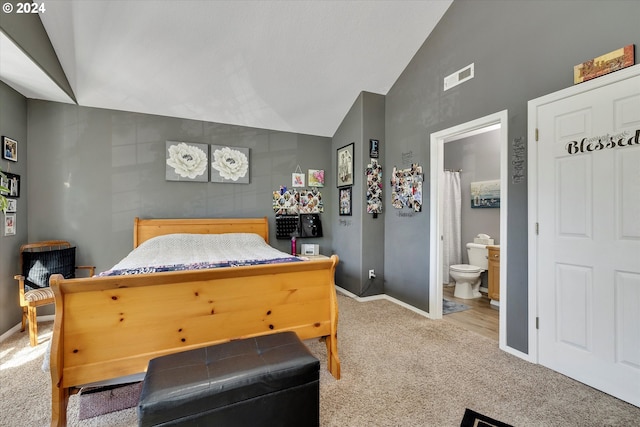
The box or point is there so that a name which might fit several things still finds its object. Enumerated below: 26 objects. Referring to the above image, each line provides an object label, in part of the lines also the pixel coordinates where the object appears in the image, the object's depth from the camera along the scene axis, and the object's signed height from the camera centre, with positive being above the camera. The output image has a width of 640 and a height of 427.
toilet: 4.06 -0.81
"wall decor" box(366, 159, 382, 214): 3.98 +0.35
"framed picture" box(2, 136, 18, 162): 2.83 +0.65
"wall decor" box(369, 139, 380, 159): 4.00 +0.90
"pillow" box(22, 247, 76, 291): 2.89 -0.53
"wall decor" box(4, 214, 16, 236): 2.84 -0.10
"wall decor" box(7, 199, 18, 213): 2.88 +0.08
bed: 1.53 -0.61
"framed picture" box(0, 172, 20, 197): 2.80 +0.31
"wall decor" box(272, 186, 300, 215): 4.40 +0.19
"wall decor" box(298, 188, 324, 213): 4.56 +0.19
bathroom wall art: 4.32 +0.31
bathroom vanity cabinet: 3.84 -0.77
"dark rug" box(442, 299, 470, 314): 3.63 -1.19
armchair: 2.62 -0.58
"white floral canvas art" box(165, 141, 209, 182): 3.81 +0.69
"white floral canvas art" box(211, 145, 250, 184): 4.05 +0.70
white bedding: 2.54 -0.40
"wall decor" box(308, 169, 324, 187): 4.61 +0.58
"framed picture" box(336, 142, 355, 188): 4.20 +0.71
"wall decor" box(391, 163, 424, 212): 3.49 +0.33
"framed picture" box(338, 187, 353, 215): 4.26 +0.20
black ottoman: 1.25 -0.78
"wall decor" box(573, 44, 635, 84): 1.85 +0.99
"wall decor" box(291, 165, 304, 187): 4.51 +0.55
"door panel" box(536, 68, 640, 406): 1.85 -0.16
